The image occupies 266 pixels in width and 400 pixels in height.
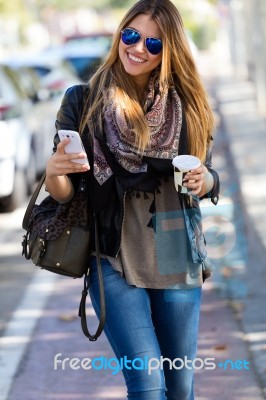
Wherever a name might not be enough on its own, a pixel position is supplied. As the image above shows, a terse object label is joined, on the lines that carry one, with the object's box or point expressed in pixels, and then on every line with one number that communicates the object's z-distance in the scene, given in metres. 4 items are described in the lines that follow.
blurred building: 19.00
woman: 3.43
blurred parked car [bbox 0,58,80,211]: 10.95
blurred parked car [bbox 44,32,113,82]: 19.42
